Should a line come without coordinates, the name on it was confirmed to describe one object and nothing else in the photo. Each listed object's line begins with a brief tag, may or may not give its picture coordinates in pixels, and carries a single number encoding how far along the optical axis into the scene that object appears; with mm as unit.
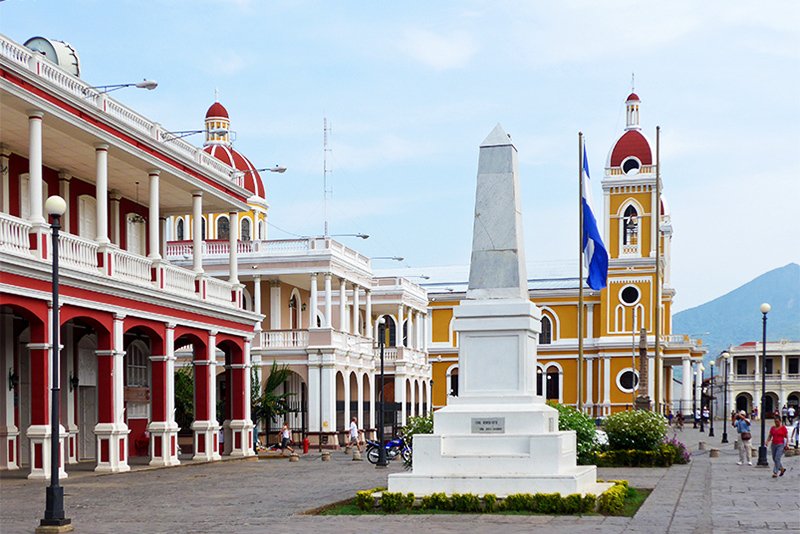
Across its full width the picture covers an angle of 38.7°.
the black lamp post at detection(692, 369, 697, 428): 83206
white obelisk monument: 17047
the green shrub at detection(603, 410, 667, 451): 30609
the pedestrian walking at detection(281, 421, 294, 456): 41594
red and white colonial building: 25109
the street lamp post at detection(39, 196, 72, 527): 15508
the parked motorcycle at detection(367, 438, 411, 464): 33719
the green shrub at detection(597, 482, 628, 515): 16297
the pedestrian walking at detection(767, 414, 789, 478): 26436
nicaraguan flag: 32125
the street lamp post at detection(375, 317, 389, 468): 31467
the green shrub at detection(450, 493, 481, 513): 16359
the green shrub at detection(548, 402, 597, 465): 24469
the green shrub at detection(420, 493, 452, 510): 16562
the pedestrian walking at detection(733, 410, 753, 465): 31188
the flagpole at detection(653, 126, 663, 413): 43875
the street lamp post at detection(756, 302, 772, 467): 31016
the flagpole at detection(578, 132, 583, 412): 35134
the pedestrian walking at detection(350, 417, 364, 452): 44781
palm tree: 46500
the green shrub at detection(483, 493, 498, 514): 16328
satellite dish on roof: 31312
